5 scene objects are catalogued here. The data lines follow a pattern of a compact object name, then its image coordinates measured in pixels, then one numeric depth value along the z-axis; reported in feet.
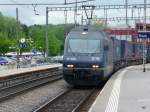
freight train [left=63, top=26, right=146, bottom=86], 82.43
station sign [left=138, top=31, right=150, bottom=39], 117.19
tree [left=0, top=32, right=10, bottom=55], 345.31
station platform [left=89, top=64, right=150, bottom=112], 47.52
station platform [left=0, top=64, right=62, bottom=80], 96.69
